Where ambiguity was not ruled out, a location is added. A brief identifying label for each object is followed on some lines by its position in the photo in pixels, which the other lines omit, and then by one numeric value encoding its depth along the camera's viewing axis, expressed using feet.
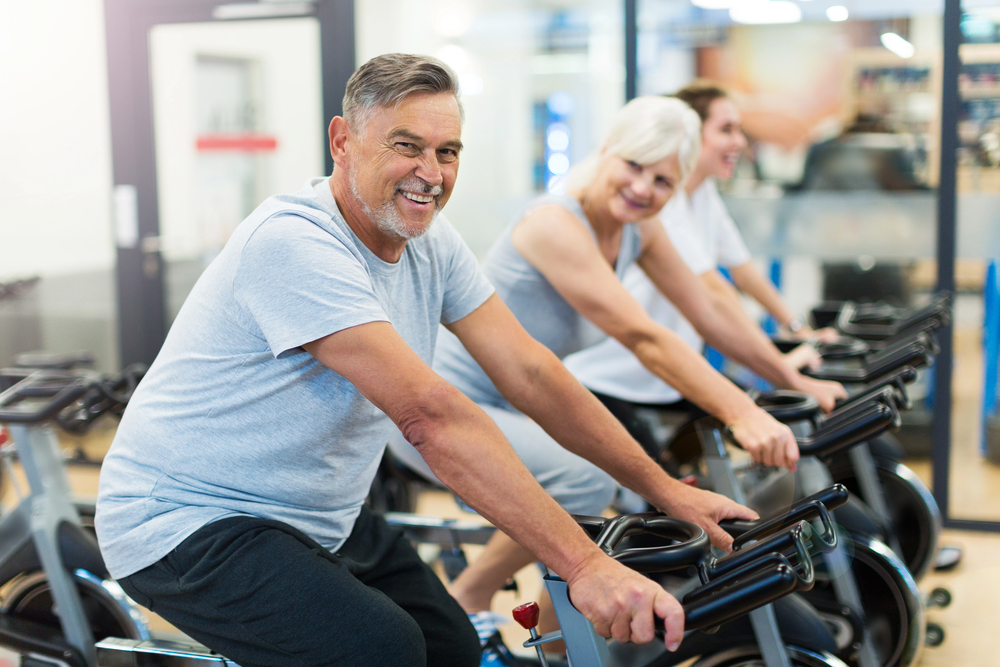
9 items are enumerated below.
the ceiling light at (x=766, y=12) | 11.92
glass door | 13.39
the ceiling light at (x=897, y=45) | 11.47
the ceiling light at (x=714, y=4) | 12.10
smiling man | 3.80
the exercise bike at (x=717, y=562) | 3.24
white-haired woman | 6.08
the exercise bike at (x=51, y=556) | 6.72
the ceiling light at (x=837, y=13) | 11.74
